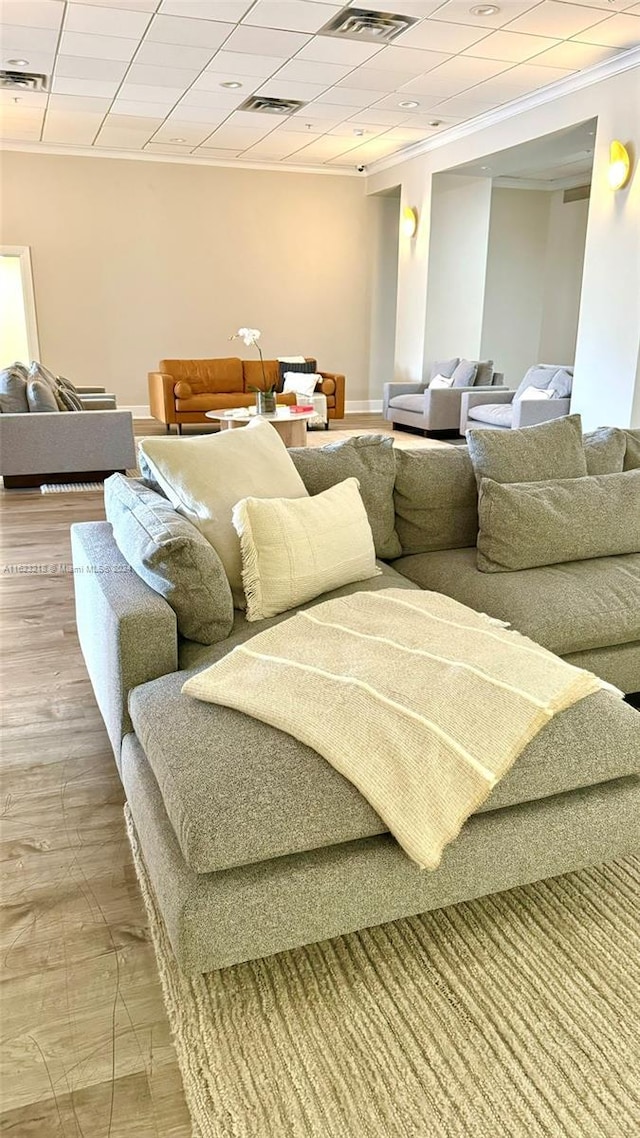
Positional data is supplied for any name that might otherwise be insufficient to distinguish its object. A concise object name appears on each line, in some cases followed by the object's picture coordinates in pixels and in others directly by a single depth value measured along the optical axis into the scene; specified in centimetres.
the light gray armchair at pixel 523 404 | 662
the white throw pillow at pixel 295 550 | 220
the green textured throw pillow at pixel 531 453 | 274
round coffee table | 655
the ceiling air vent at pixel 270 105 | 653
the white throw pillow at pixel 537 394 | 672
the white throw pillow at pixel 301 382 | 855
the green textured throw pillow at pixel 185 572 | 197
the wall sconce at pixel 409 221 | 865
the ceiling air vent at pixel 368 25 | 468
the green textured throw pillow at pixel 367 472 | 268
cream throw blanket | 146
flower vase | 665
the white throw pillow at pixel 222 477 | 226
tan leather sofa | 827
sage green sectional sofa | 137
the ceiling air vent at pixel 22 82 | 589
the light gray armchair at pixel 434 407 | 789
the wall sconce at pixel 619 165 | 540
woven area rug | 126
